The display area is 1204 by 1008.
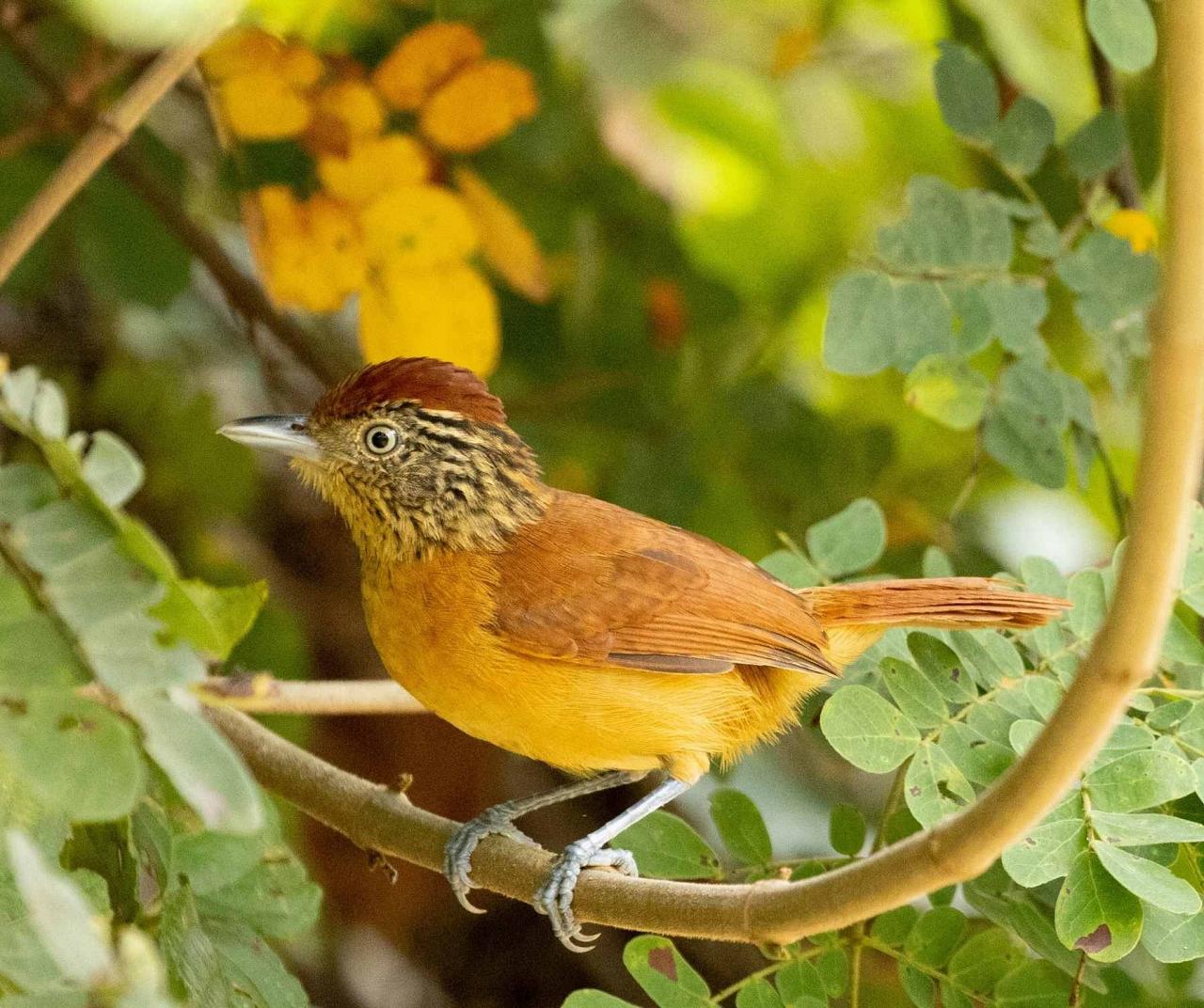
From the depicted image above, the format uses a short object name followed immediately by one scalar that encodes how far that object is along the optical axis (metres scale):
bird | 5.20
